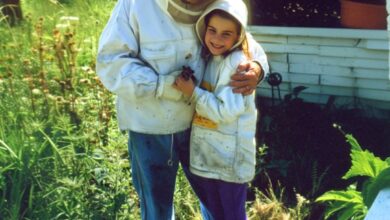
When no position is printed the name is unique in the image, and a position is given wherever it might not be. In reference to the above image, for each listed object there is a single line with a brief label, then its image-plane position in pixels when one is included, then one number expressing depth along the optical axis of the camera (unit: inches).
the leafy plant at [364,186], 76.7
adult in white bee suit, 94.1
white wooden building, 188.2
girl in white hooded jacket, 93.0
